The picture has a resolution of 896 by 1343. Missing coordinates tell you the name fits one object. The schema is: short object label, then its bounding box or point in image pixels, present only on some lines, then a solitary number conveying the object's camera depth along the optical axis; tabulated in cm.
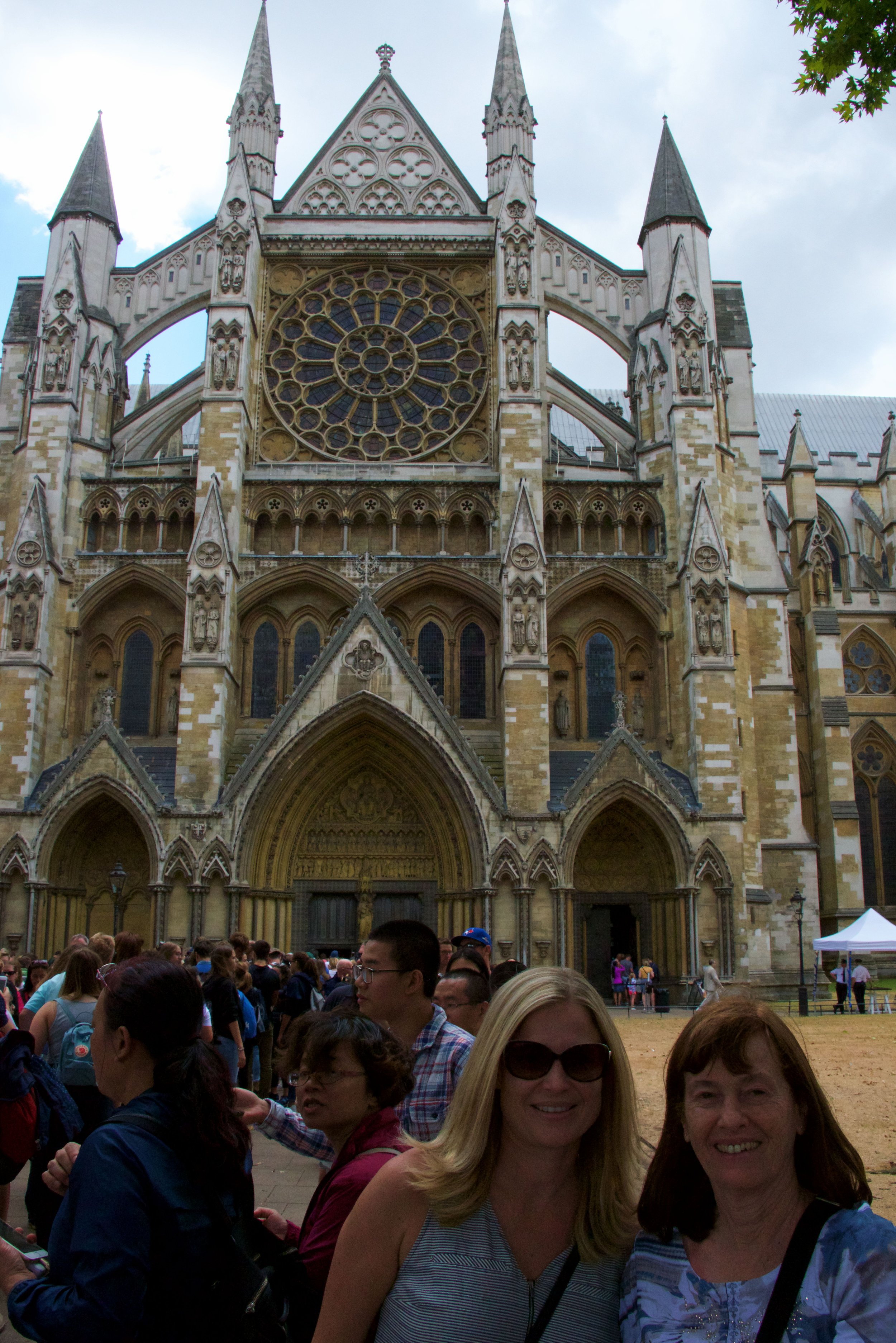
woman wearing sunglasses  212
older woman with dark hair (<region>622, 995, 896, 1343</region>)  205
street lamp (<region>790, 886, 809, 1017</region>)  2033
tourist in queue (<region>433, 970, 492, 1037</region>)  524
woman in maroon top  303
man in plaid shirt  398
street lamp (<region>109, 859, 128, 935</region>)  1952
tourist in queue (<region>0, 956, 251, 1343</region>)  227
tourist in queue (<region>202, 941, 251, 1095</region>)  732
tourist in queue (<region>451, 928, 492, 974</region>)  693
